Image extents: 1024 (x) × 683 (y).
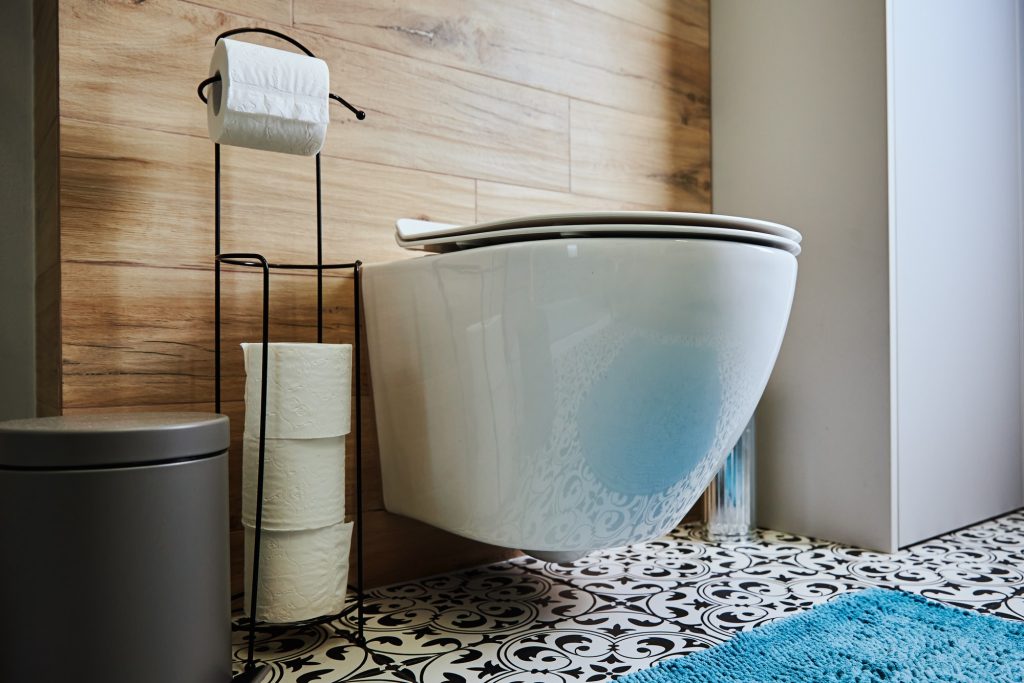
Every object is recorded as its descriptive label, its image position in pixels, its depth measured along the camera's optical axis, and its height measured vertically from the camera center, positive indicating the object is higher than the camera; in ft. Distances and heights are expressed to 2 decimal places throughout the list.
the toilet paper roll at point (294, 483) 3.19 -0.56
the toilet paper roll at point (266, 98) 3.06 +0.96
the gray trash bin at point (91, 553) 2.31 -0.62
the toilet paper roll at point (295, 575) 3.18 -0.93
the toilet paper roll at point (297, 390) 3.16 -0.18
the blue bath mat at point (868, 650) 2.91 -1.20
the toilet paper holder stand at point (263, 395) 3.02 -0.21
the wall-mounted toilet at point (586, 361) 2.87 -0.06
